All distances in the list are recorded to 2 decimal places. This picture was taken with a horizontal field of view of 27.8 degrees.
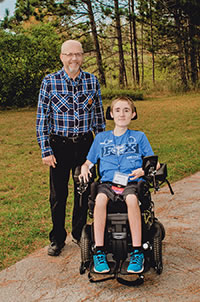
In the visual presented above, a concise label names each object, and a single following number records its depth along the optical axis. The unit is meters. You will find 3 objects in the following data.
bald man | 3.73
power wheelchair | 3.15
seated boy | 3.14
